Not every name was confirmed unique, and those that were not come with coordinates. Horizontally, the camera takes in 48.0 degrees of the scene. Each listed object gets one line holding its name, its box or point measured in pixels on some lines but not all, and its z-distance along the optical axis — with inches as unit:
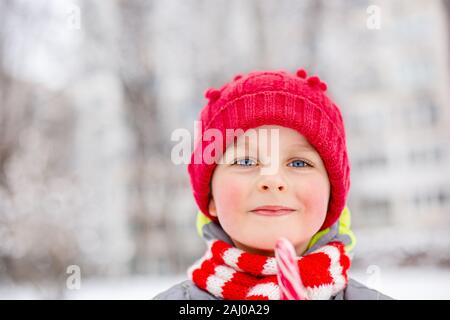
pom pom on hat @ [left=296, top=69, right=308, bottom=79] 40.4
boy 34.2
